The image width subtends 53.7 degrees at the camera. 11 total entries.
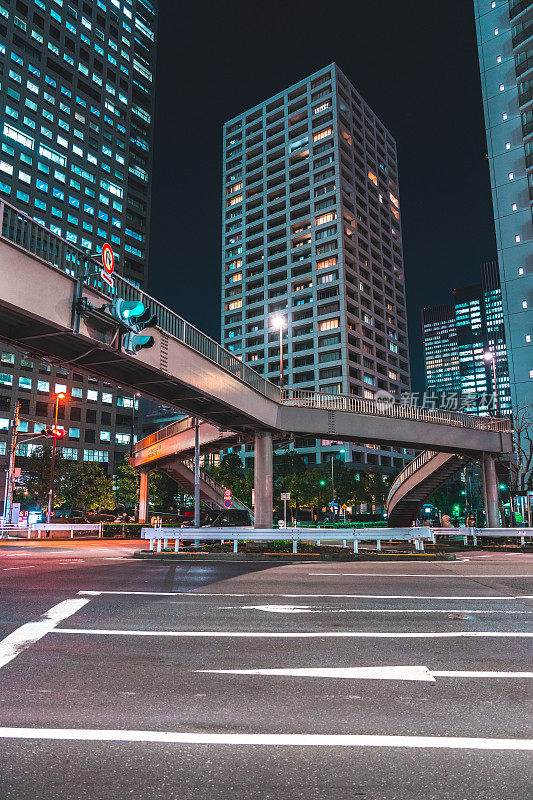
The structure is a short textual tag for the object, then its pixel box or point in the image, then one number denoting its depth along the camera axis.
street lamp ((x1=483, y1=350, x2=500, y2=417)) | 36.56
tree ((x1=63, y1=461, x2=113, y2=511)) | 57.88
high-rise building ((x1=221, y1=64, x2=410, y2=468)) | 92.81
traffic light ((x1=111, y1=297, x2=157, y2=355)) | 14.80
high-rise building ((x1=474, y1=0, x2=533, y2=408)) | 58.25
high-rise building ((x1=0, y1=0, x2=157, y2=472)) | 89.31
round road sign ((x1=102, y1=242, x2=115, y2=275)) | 14.05
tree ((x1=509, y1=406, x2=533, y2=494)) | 39.94
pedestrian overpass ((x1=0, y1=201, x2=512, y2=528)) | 13.38
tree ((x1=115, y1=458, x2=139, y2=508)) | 61.97
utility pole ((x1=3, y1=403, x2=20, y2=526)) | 37.31
